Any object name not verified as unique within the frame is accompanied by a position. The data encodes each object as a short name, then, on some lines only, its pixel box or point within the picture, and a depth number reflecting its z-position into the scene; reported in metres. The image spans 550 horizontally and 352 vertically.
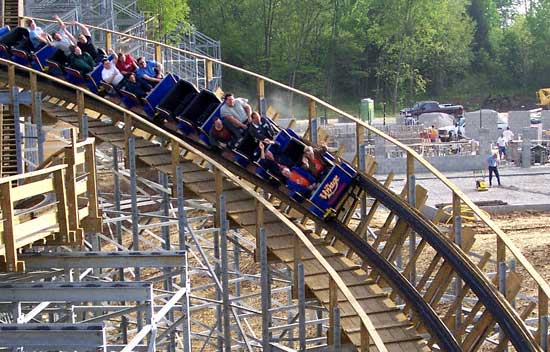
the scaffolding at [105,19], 34.69
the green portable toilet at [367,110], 54.49
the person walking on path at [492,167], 34.54
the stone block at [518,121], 46.38
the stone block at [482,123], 44.06
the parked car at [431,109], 60.38
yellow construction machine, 61.75
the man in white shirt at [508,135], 41.44
